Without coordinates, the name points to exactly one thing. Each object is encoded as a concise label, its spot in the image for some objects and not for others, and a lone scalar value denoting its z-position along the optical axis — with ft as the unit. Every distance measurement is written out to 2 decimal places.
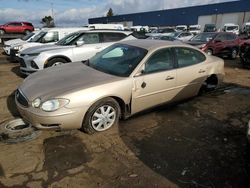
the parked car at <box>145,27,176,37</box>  64.88
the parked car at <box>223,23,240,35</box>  82.19
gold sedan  9.28
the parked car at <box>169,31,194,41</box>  48.29
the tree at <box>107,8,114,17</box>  225.57
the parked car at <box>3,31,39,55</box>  31.87
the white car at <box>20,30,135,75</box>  18.94
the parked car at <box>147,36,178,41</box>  41.39
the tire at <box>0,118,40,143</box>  9.76
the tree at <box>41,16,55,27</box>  168.78
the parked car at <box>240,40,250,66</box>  25.30
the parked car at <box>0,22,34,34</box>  67.79
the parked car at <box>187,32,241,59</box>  31.41
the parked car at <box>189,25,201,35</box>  93.54
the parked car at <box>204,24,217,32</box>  81.75
